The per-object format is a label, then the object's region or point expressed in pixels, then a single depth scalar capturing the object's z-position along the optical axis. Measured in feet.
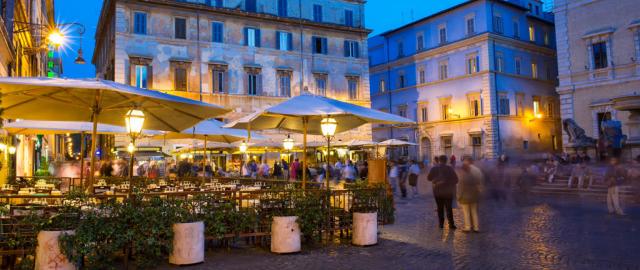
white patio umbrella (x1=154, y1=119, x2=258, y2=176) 46.90
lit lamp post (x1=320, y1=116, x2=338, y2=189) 32.53
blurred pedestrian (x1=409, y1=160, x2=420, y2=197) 61.11
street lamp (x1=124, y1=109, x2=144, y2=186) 26.45
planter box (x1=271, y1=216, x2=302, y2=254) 26.91
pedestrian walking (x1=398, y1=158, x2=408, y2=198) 63.21
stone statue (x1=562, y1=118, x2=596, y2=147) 76.64
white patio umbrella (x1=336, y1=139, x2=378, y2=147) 92.97
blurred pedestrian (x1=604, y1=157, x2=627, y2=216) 40.75
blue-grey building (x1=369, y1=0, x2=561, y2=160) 133.28
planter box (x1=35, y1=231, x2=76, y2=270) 21.16
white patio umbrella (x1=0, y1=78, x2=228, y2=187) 24.72
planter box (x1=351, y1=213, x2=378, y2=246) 29.07
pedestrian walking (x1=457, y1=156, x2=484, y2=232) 33.55
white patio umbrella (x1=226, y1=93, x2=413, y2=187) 30.14
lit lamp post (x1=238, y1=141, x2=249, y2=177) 71.38
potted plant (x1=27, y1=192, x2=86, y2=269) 21.18
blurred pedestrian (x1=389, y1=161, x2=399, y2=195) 63.68
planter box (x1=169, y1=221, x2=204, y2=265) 24.14
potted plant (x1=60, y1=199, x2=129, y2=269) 21.35
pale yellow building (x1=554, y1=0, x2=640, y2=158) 92.99
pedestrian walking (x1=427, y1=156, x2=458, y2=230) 35.58
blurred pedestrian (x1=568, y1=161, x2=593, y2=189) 58.39
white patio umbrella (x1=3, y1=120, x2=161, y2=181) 42.09
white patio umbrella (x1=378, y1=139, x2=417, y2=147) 85.05
